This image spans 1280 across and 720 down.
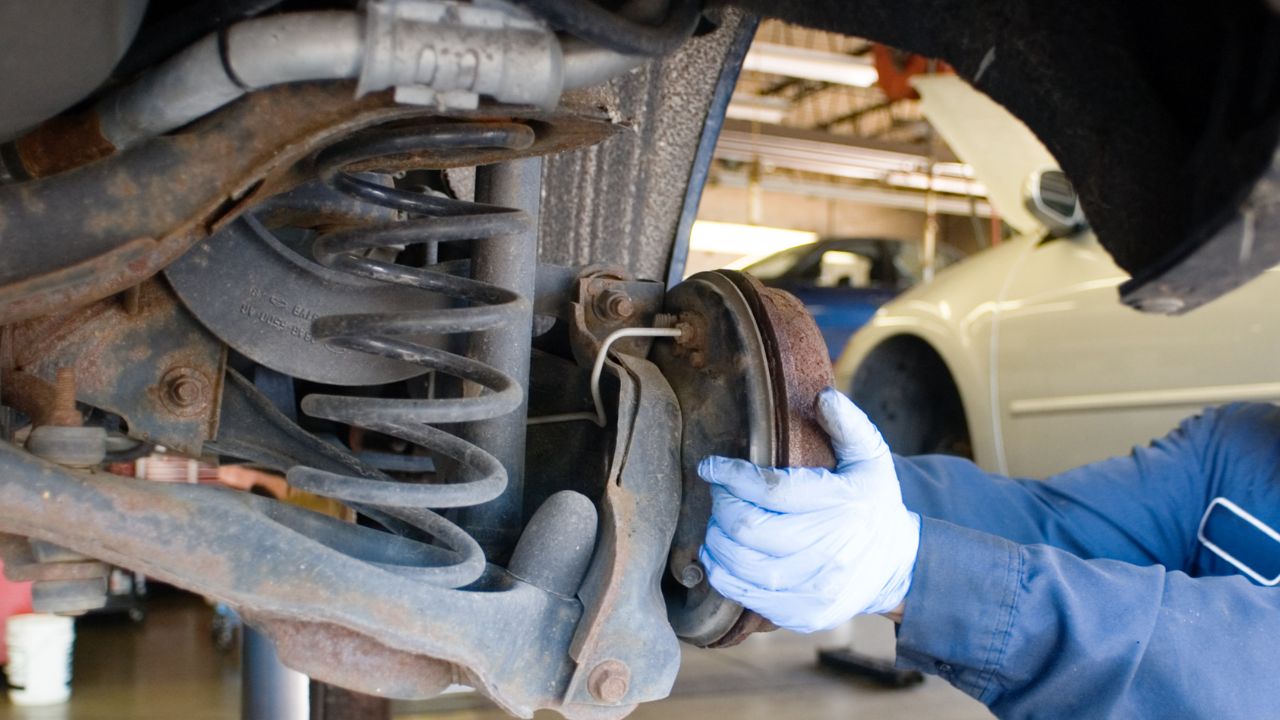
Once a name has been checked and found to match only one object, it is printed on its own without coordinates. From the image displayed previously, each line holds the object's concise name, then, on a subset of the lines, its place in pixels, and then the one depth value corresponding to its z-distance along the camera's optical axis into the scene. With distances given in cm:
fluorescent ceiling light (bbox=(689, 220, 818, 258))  1002
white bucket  291
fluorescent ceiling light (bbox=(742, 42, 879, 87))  611
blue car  650
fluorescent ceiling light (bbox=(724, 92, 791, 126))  724
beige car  226
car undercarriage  72
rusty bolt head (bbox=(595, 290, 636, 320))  114
